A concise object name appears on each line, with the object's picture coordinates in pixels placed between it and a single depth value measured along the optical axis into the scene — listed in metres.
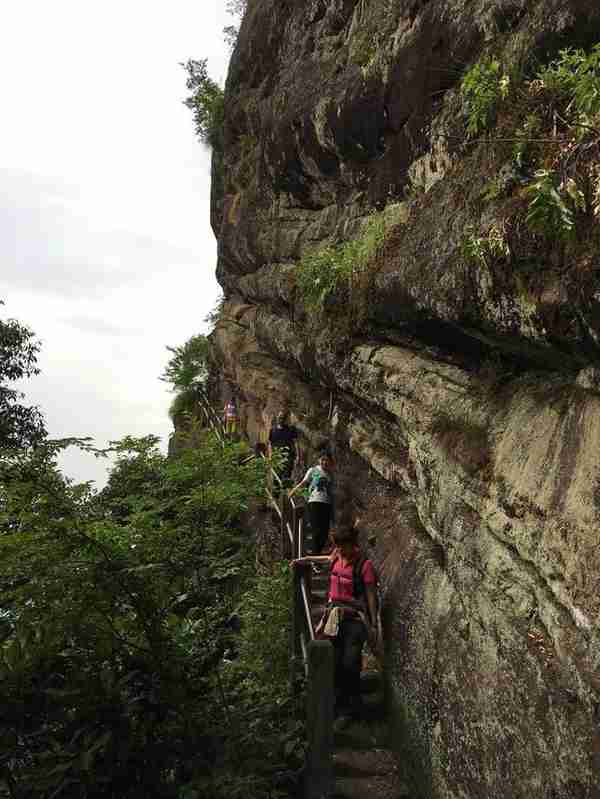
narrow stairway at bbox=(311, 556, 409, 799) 4.45
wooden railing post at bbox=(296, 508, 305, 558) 6.93
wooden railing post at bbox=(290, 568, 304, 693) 5.82
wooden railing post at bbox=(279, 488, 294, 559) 8.41
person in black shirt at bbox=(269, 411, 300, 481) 10.14
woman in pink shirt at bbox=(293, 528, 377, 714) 5.03
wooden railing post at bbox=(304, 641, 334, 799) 4.09
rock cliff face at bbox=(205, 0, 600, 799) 3.33
